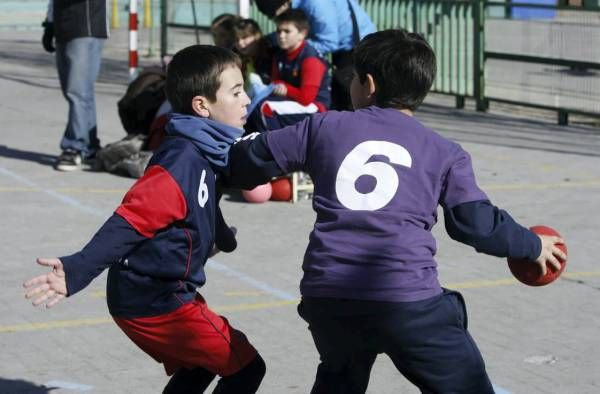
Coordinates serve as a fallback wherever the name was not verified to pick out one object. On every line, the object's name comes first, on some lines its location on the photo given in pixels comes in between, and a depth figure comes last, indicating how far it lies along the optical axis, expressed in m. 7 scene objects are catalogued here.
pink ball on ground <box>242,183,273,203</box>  14.10
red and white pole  19.14
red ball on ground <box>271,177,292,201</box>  14.23
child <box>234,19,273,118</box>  14.69
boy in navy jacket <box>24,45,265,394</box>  5.97
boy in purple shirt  5.65
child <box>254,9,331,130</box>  14.16
